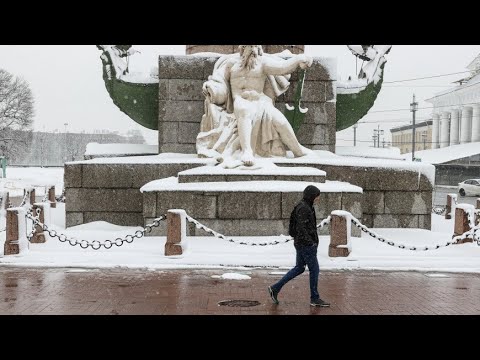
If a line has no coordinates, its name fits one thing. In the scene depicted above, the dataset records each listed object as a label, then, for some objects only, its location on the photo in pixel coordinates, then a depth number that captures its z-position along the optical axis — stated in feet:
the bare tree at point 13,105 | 155.43
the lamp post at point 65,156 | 293.23
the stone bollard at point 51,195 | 68.49
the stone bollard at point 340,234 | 34.24
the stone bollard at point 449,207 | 59.82
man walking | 23.94
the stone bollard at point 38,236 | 39.14
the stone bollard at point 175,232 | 34.60
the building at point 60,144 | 292.81
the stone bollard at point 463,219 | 38.68
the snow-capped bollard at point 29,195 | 61.22
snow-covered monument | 39.83
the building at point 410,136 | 241.78
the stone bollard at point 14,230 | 35.09
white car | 115.03
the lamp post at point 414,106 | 174.66
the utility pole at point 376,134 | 234.70
